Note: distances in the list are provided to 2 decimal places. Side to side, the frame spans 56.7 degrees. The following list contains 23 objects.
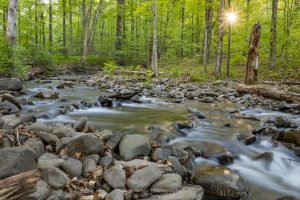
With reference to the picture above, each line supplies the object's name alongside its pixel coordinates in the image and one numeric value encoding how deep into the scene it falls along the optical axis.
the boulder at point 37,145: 3.74
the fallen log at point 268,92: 9.22
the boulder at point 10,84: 9.80
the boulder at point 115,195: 2.97
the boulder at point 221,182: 3.52
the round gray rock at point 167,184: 3.28
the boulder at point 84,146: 3.77
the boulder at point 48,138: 4.09
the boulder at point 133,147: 4.10
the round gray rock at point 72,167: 3.35
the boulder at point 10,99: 7.09
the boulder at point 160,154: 4.11
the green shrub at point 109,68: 15.94
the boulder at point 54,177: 3.03
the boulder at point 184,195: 3.12
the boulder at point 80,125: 5.14
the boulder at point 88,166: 3.43
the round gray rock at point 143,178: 3.26
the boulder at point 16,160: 2.73
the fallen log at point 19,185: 2.35
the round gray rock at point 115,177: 3.26
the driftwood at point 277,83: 12.53
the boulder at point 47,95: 9.19
